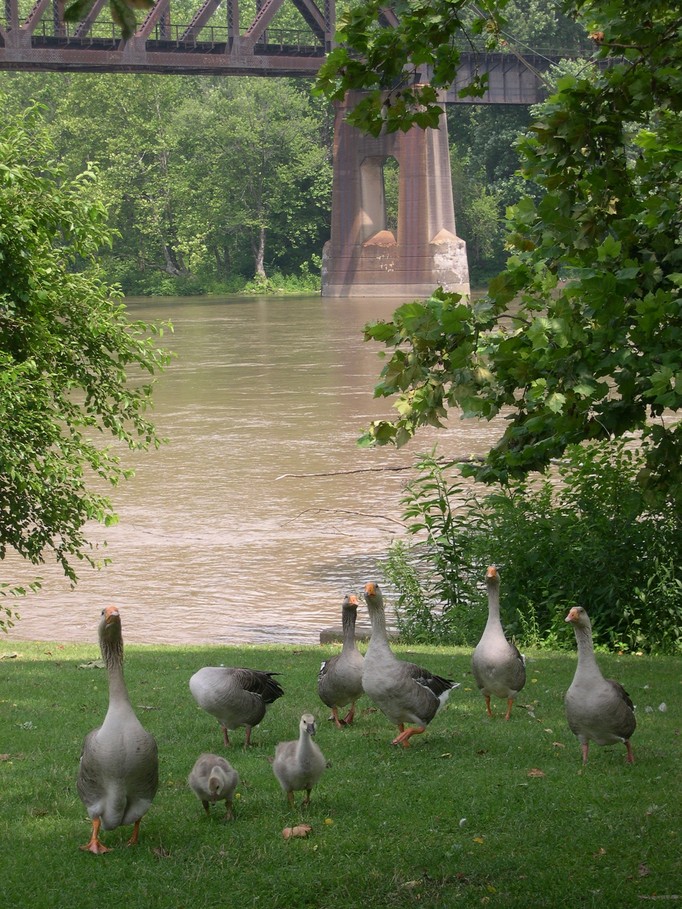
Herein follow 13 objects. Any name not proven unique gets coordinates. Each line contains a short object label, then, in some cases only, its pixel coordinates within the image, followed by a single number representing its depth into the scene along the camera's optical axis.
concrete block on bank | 25.62
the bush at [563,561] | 25.17
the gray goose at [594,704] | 14.47
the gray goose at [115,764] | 11.84
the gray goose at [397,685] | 15.23
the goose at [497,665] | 16.81
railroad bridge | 127.69
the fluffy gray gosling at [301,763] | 12.86
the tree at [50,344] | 22.31
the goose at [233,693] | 15.20
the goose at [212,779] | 12.72
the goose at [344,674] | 16.37
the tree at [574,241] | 13.13
